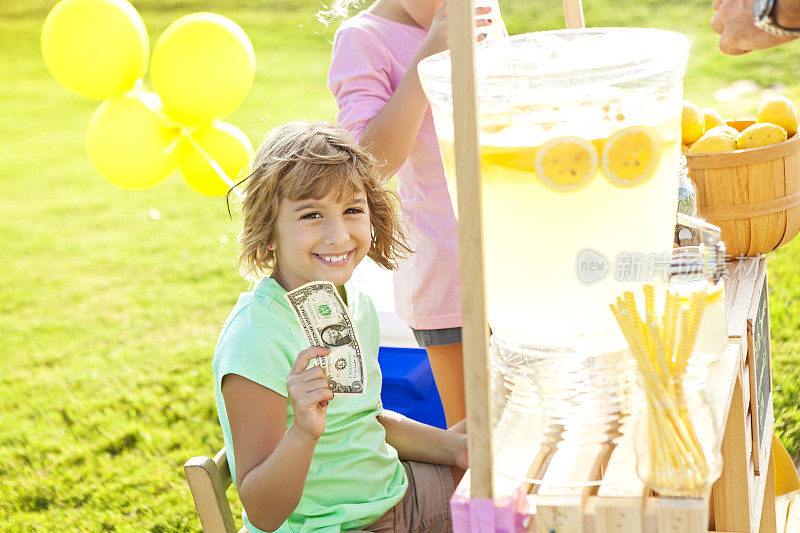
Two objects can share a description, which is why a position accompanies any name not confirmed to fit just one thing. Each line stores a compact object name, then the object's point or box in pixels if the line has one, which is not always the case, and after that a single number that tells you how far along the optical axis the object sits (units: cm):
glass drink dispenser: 247
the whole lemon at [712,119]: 341
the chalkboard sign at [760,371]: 300
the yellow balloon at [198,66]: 340
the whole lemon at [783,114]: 331
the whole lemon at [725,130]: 328
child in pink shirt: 299
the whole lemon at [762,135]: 322
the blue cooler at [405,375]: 372
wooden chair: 275
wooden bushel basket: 320
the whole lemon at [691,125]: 329
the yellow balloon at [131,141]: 341
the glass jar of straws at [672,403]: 238
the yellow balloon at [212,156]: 348
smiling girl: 270
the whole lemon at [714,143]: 321
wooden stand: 233
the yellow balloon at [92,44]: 333
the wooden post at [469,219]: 232
